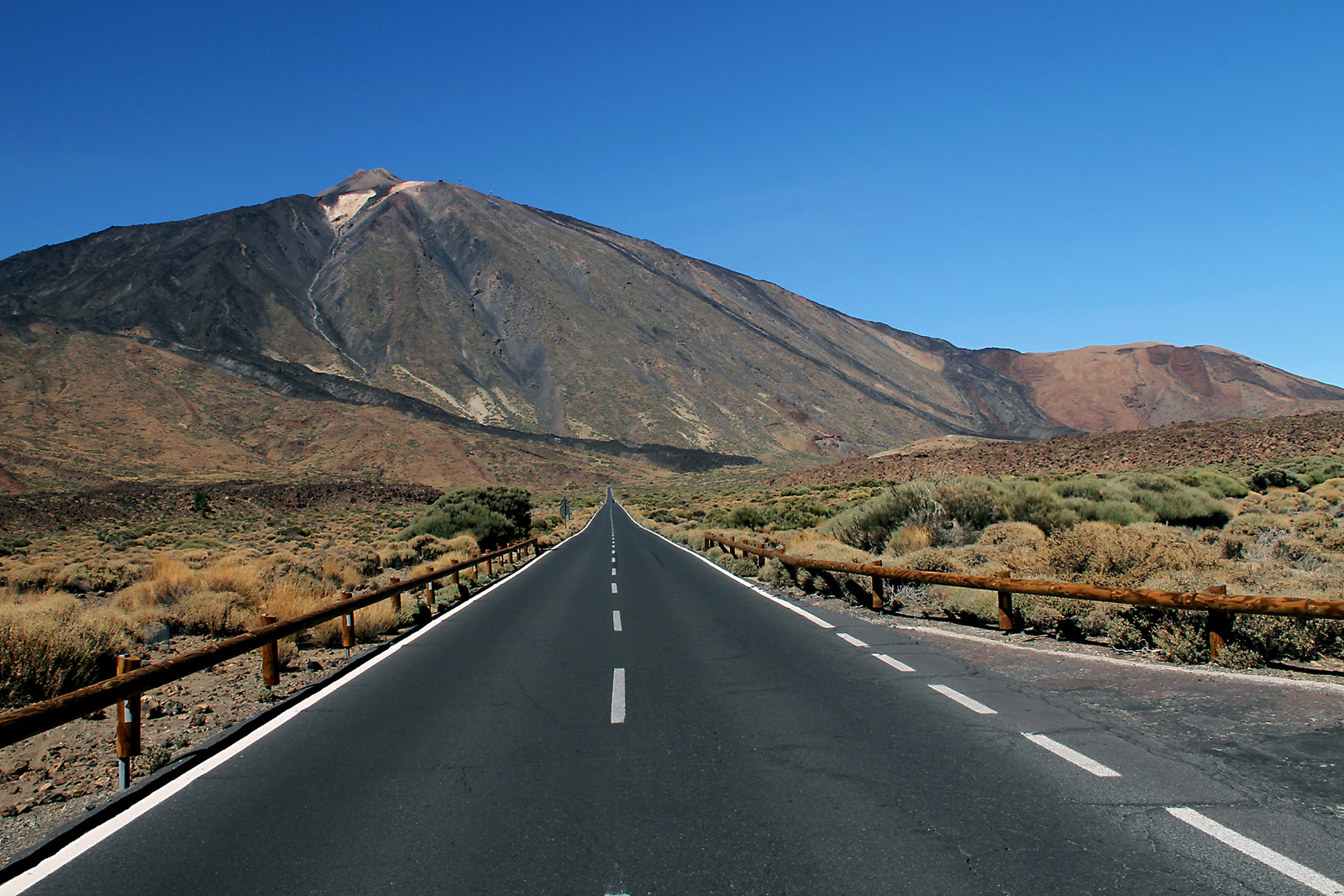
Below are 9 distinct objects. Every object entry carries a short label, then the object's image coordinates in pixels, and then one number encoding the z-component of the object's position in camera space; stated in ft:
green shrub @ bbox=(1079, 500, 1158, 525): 62.03
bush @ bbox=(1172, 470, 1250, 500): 90.58
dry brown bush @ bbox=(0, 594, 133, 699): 25.17
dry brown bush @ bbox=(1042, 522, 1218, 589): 33.24
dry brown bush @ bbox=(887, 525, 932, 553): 59.06
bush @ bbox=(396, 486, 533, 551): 113.50
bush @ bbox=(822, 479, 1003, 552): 61.57
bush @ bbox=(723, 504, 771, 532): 116.78
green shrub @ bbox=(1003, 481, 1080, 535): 59.16
